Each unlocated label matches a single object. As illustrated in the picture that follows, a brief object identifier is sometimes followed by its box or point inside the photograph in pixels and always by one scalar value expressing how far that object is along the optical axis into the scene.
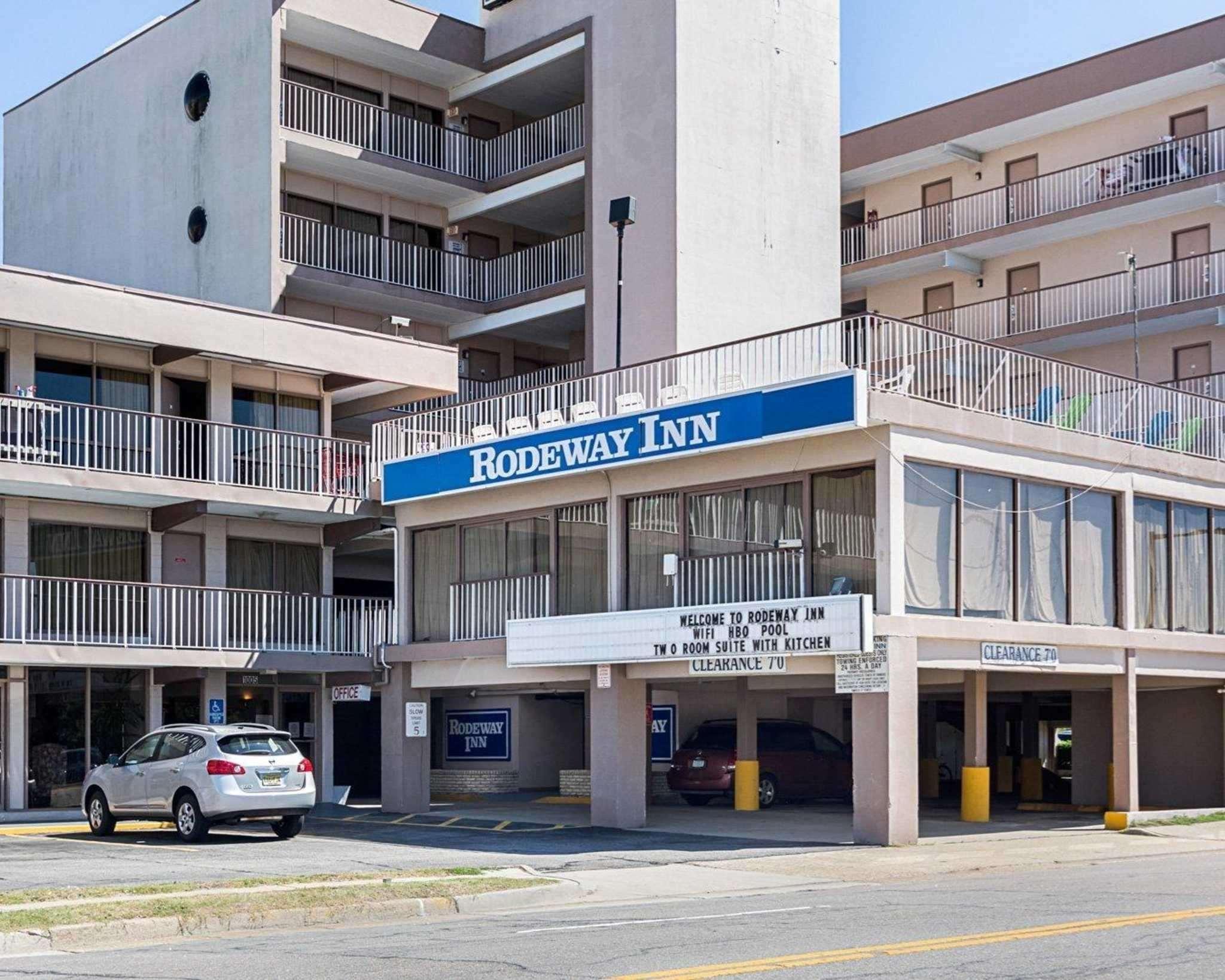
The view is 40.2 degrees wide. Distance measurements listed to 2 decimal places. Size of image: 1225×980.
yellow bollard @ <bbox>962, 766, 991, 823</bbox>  27.98
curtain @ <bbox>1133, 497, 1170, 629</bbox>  27.72
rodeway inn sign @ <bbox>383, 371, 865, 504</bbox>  22.95
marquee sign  22.78
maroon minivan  32.91
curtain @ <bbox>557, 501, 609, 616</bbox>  27.45
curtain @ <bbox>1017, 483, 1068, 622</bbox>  25.39
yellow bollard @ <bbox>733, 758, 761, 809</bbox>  31.45
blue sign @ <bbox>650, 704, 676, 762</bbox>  36.56
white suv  23.05
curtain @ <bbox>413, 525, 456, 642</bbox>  30.66
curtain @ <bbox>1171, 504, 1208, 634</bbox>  28.52
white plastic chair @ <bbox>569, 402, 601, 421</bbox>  26.89
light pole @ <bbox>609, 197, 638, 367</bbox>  34.91
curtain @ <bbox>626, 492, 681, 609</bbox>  26.19
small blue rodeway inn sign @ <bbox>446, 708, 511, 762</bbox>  39.19
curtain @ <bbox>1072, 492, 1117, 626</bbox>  26.44
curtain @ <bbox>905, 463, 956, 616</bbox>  23.42
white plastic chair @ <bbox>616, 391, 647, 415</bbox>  26.08
